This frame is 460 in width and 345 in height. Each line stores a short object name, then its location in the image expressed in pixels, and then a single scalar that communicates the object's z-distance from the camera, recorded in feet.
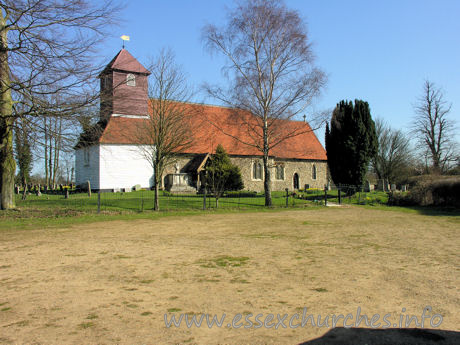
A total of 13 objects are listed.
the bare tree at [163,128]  59.77
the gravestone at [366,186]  94.07
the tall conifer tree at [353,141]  92.17
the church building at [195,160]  94.63
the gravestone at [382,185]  114.09
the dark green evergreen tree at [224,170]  89.92
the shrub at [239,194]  84.99
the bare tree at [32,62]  35.81
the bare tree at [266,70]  66.18
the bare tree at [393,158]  143.84
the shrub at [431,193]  70.69
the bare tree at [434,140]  123.34
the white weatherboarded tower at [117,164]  97.09
